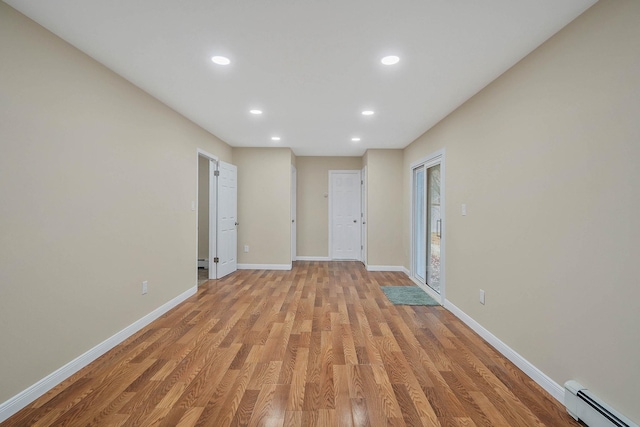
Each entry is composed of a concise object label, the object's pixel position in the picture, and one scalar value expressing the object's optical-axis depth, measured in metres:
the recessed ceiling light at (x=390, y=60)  2.28
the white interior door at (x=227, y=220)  4.99
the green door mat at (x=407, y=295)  3.80
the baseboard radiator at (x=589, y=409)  1.45
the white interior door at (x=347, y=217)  6.70
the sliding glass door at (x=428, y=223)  4.09
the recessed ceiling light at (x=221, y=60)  2.30
